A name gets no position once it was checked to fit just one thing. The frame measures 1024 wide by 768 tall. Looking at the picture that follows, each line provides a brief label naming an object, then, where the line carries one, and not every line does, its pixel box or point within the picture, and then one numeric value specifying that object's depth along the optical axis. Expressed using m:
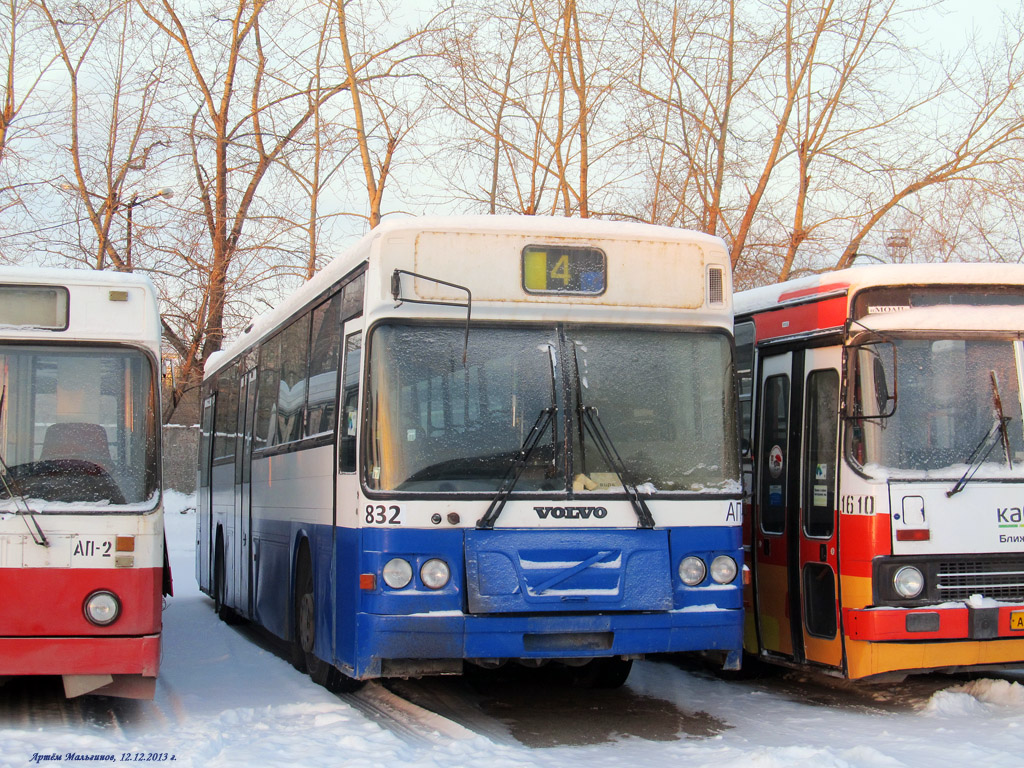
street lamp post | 22.59
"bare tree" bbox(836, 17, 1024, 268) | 18.91
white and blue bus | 7.46
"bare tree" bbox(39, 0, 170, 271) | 22.84
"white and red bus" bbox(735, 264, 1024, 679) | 8.18
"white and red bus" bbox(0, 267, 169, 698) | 7.31
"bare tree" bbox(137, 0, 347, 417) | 22.73
